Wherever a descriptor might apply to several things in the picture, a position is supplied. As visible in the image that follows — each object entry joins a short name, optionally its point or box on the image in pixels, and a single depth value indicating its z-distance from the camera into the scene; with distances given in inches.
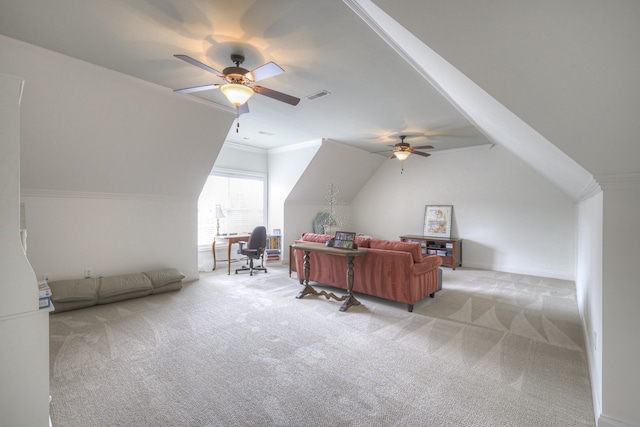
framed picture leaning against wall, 285.7
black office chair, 231.5
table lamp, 251.1
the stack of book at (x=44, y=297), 63.4
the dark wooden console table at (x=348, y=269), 157.5
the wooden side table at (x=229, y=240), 241.4
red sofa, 154.9
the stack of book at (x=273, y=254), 273.6
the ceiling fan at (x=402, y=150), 224.5
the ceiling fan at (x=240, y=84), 100.5
